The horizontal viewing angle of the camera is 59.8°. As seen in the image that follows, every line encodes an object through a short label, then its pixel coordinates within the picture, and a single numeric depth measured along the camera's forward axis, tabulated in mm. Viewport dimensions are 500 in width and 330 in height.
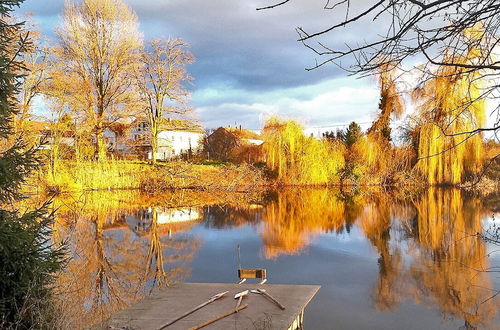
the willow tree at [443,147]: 22688
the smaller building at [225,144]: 36147
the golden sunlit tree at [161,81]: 30797
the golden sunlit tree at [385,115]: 30008
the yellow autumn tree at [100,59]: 26594
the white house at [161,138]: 31219
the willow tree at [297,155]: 29312
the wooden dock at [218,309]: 5430
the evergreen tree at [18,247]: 4695
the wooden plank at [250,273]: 7637
